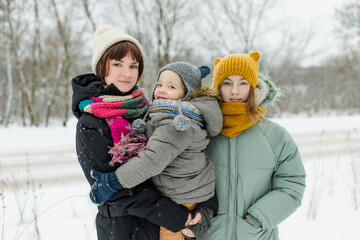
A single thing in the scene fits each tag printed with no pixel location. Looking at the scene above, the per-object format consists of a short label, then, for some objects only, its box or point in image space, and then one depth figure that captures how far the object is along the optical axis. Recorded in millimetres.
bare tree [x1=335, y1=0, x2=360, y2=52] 14633
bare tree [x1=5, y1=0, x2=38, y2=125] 10695
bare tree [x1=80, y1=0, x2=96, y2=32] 11078
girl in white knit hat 1422
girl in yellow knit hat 1606
